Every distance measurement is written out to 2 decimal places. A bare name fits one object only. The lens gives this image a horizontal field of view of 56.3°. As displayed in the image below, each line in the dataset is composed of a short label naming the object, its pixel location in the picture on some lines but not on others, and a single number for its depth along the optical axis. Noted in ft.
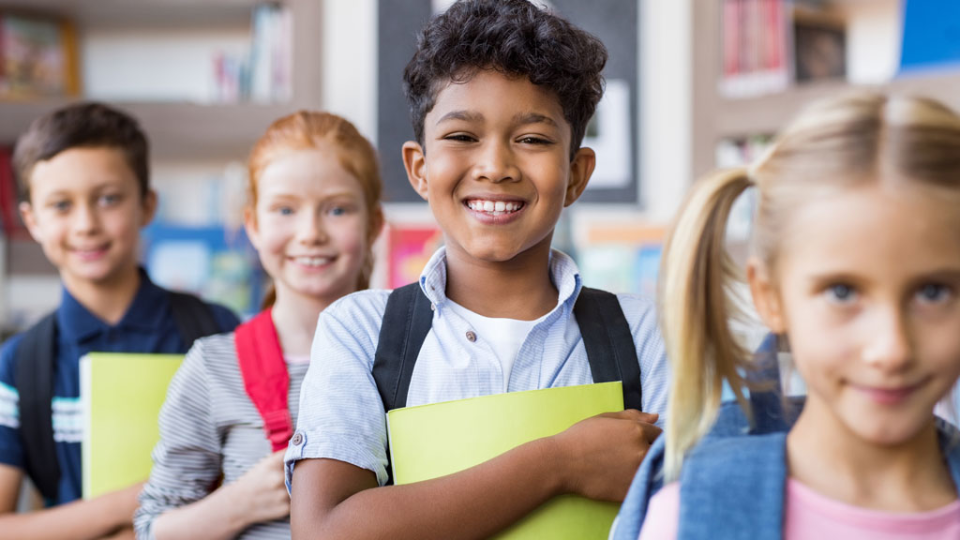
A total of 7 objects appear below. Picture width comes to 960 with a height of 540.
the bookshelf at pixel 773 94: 9.55
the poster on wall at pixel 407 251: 10.02
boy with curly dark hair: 2.77
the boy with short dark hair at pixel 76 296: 4.49
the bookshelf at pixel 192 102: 9.77
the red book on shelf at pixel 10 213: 9.91
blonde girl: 1.99
